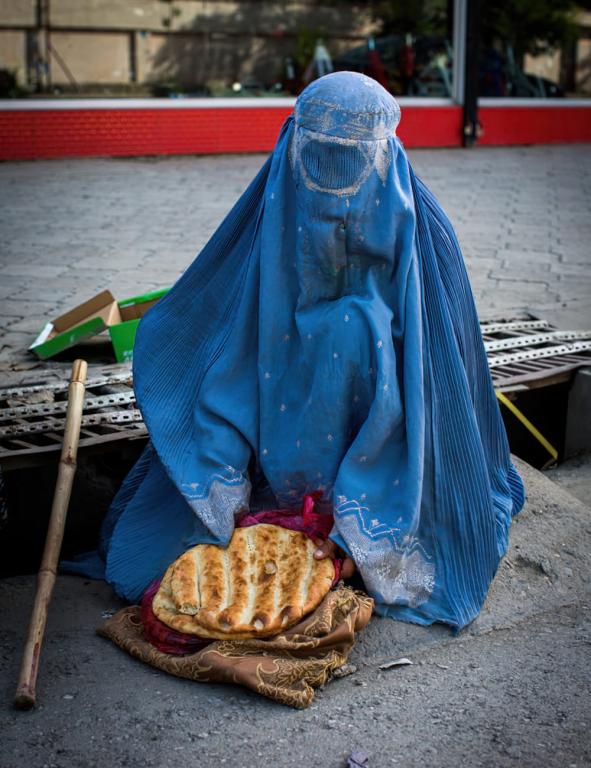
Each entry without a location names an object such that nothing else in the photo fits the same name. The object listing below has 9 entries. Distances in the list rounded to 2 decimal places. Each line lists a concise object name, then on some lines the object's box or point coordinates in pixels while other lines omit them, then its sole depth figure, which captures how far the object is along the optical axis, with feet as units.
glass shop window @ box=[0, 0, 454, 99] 36.19
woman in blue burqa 8.91
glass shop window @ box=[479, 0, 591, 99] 43.11
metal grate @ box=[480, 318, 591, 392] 14.28
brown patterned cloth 8.11
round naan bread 8.40
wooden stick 8.10
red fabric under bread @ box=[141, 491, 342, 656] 8.61
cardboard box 14.76
